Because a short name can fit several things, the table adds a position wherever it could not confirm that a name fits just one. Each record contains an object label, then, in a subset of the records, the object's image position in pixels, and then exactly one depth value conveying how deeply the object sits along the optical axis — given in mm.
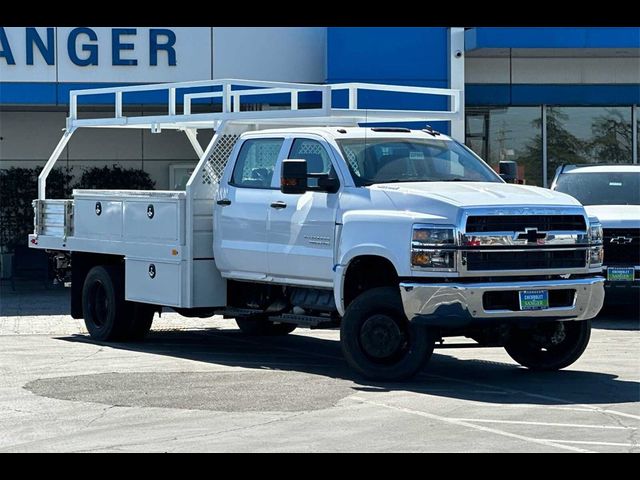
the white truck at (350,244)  11289
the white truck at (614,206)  16703
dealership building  22969
